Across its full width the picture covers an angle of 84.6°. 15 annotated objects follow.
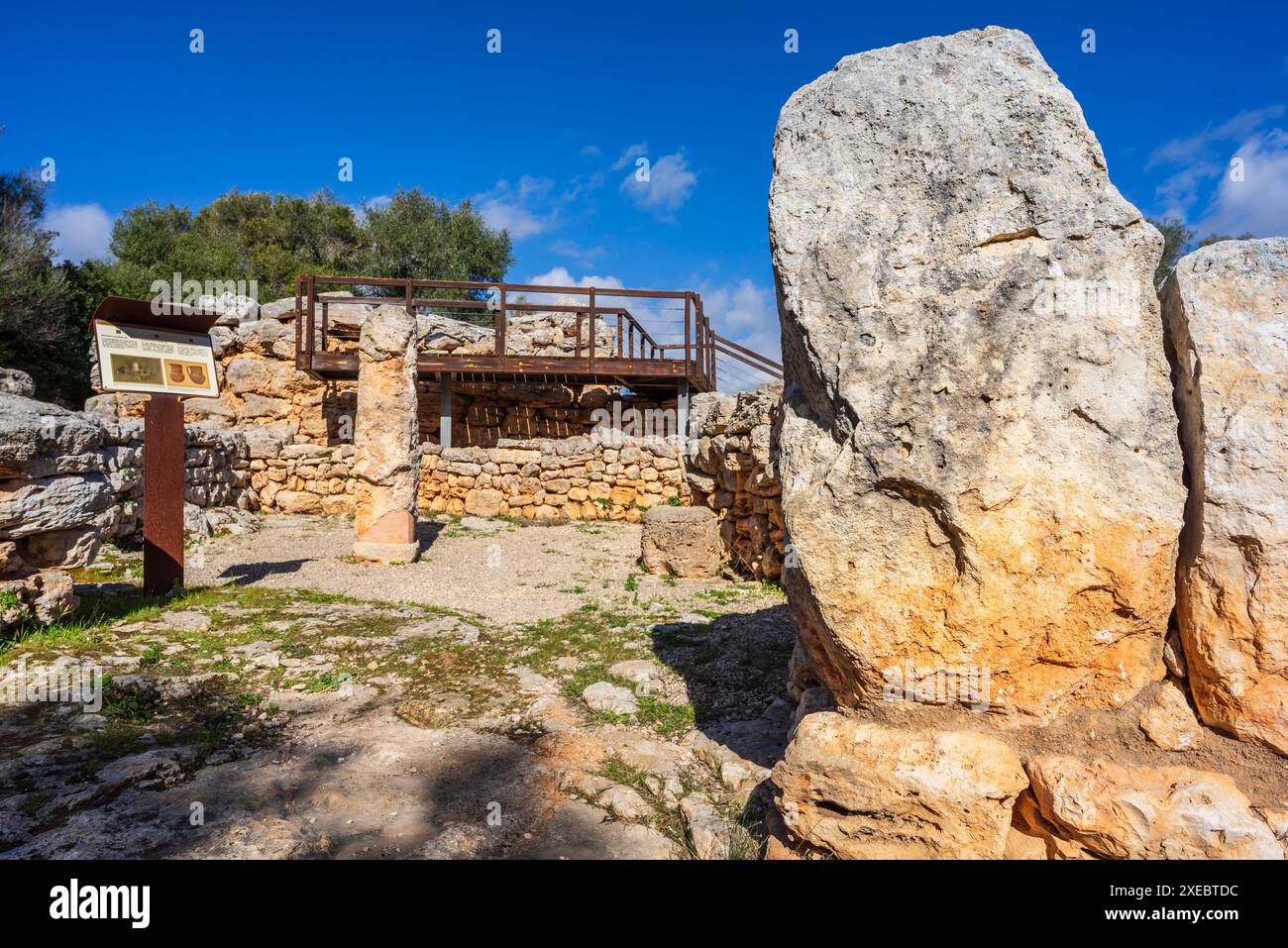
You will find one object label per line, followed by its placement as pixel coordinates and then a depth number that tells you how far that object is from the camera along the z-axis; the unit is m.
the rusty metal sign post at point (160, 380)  5.65
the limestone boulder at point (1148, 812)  1.87
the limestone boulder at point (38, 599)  4.31
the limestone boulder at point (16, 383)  8.71
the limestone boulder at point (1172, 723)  2.04
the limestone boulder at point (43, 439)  4.21
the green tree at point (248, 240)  20.52
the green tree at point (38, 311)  13.55
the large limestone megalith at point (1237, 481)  1.91
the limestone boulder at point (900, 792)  2.03
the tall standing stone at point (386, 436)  8.69
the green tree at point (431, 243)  23.84
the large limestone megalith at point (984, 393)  2.03
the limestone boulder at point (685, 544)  7.60
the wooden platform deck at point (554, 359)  12.45
